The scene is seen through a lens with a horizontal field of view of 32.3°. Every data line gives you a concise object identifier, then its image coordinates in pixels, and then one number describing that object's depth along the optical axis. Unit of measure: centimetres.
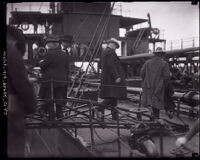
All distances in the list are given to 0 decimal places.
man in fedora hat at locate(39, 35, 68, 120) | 721
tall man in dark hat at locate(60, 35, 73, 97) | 991
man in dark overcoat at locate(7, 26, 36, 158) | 282
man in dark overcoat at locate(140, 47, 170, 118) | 723
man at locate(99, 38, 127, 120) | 708
